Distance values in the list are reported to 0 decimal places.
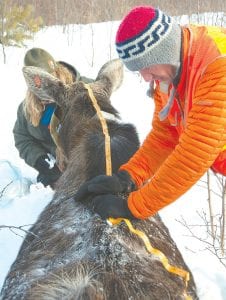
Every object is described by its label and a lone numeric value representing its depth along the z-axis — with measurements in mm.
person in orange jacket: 2121
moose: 1895
